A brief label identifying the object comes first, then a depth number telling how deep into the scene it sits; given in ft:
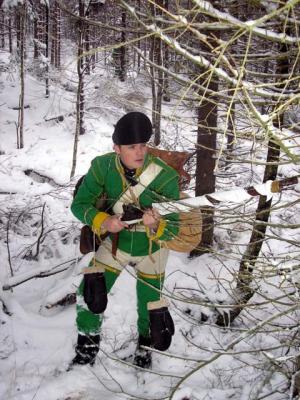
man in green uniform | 10.12
